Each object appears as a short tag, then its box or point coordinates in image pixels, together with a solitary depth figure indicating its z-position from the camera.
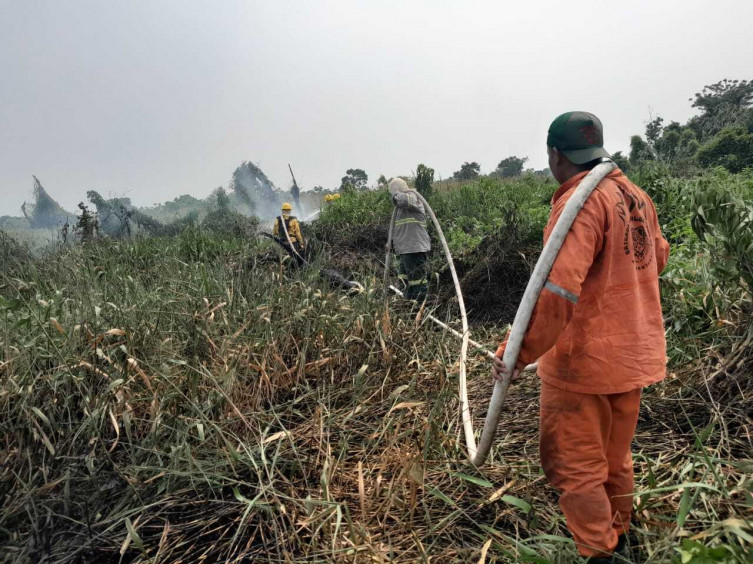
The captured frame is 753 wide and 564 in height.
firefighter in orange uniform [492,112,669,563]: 1.60
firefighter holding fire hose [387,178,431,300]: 5.80
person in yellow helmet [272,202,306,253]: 7.31
